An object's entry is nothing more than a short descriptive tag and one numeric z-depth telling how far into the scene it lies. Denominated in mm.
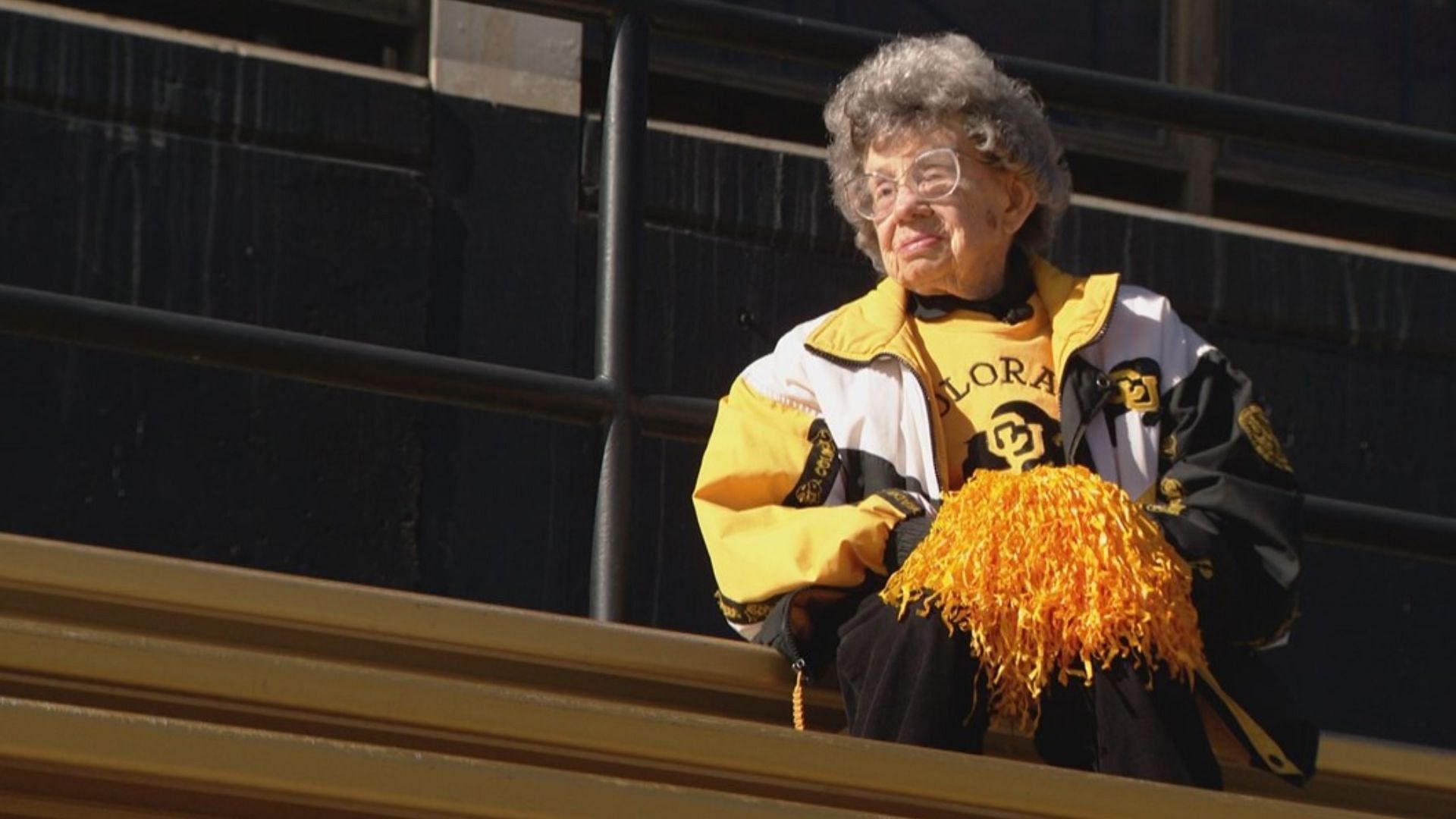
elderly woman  6635
